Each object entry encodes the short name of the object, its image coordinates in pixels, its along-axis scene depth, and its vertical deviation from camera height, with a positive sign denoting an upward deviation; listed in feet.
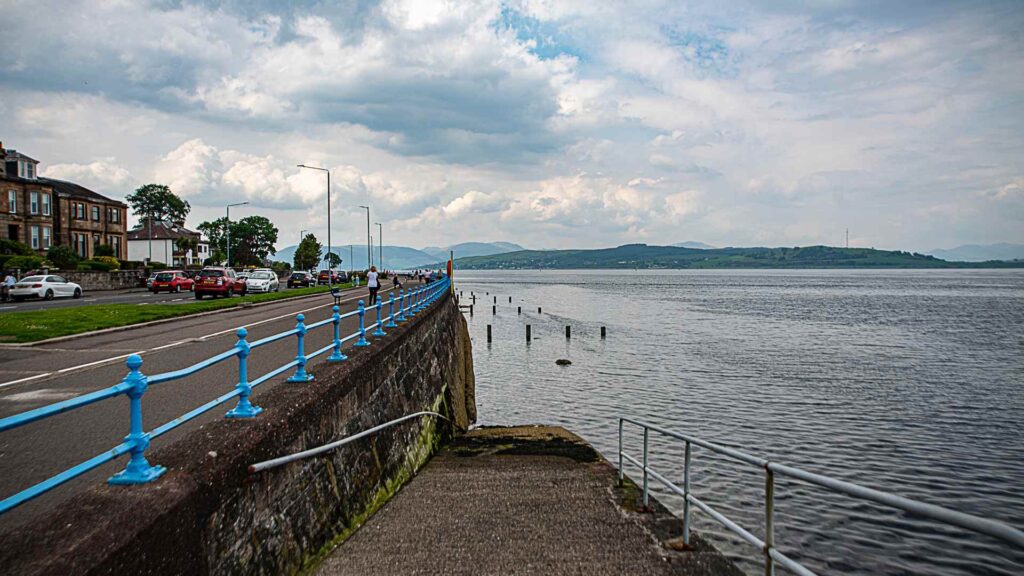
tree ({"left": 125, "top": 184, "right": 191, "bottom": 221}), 435.53 +38.65
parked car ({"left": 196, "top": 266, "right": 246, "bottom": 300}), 127.75 -4.39
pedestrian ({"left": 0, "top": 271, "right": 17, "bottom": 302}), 126.03 -5.05
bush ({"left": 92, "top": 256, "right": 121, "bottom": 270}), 188.29 -0.44
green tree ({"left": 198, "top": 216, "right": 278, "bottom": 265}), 439.63 +16.14
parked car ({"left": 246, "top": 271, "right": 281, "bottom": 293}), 161.87 -5.14
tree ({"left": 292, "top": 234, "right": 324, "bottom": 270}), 359.25 +4.94
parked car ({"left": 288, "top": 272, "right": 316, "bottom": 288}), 221.05 -5.99
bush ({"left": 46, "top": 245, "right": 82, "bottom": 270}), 174.81 +0.54
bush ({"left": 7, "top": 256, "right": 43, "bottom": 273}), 151.94 -0.79
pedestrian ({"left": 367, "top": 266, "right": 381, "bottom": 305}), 92.79 -2.75
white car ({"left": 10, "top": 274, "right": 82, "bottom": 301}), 124.98 -5.46
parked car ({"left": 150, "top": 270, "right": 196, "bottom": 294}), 160.35 -5.29
